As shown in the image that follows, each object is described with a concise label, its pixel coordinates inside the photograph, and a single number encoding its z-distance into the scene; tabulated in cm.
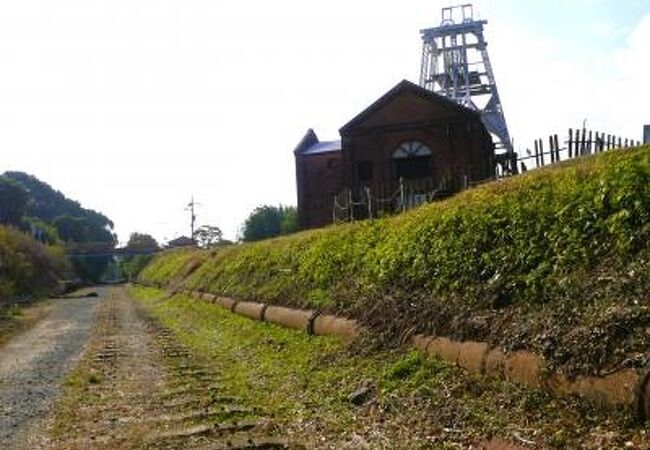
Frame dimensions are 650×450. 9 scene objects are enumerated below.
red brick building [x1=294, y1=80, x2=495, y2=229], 4316
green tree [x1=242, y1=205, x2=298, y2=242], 9225
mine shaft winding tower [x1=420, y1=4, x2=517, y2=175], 6569
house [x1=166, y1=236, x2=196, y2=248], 11620
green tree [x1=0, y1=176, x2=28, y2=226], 10444
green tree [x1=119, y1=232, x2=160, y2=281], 10767
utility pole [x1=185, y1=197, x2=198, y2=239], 11659
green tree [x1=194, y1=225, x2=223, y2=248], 12228
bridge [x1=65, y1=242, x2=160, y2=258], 10850
